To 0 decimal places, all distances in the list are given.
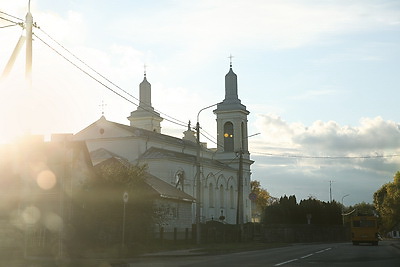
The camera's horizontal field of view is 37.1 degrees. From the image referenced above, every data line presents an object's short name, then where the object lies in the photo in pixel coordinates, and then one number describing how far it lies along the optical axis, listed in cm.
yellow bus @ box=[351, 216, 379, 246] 5106
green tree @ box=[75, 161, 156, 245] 3472
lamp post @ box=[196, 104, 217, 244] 3784
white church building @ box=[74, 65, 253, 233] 7000
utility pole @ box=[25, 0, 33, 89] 2173
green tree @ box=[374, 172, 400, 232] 8781
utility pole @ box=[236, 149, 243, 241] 4981
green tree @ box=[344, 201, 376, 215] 17875
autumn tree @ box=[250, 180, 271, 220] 12381
